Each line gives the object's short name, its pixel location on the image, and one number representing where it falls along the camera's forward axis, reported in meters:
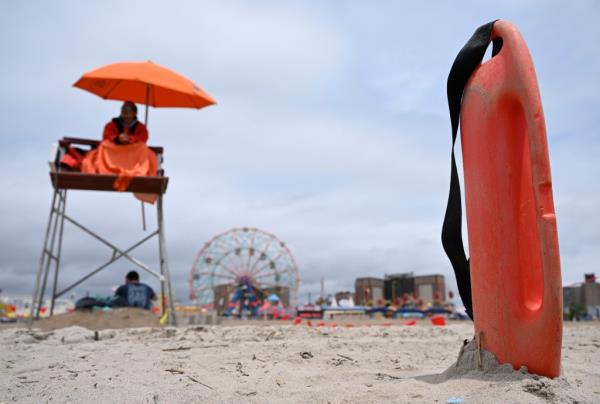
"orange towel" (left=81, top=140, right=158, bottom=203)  6.14
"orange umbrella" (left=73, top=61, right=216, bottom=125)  6.58
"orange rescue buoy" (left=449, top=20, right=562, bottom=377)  1.66
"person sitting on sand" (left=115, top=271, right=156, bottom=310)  7.02
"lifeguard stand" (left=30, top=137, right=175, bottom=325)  6.09
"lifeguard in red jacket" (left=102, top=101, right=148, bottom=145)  6.38
